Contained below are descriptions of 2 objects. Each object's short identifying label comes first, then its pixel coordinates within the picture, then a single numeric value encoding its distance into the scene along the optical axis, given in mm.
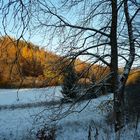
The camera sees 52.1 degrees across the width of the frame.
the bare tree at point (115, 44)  4079
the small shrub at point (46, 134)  4487
